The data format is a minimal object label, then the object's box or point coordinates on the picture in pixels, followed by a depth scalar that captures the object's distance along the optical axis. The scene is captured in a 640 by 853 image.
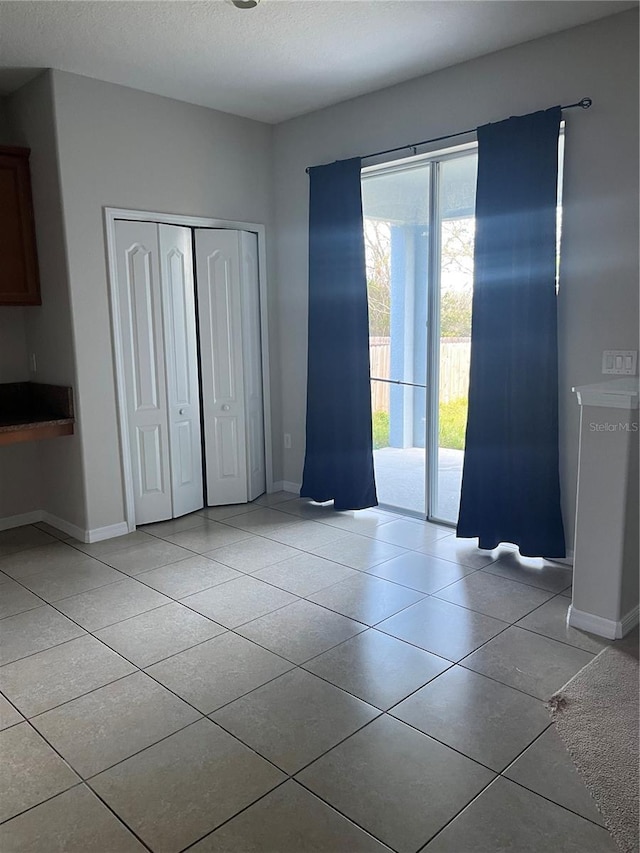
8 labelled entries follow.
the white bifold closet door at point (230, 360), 4.73
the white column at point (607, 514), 2.86
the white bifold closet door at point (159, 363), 4.31
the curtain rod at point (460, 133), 3.33
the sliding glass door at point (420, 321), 4.10
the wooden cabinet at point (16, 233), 4.10
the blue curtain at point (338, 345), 4.51
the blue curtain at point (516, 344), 3.51
